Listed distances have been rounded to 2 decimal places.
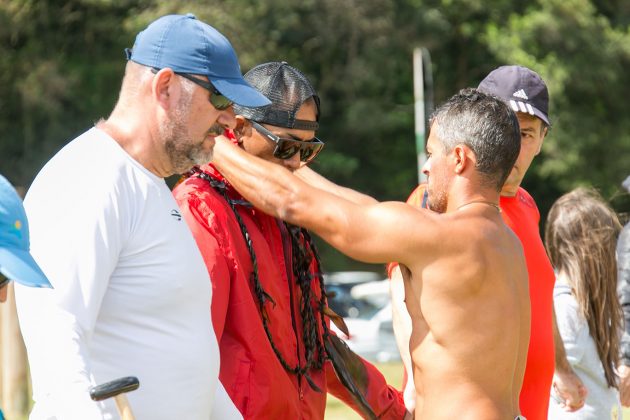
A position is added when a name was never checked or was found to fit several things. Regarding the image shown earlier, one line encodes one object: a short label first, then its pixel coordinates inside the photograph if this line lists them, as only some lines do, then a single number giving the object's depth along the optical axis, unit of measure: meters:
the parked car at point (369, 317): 39.81
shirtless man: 7.07
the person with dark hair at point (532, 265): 8.84
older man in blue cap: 5.47
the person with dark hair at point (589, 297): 10.80
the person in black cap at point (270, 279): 7.09
